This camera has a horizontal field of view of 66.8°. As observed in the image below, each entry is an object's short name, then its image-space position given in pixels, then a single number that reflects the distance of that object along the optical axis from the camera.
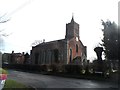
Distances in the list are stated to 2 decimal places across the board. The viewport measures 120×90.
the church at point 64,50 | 28.52
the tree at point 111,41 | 12.17
